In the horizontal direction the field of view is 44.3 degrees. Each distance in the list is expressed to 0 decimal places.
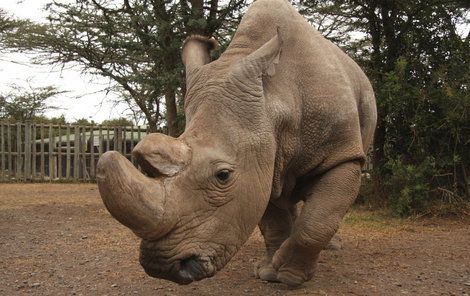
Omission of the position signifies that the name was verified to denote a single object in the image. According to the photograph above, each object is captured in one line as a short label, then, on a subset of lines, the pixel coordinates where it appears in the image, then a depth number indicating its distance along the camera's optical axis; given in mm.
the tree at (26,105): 27172
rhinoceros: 2775
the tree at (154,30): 10211
